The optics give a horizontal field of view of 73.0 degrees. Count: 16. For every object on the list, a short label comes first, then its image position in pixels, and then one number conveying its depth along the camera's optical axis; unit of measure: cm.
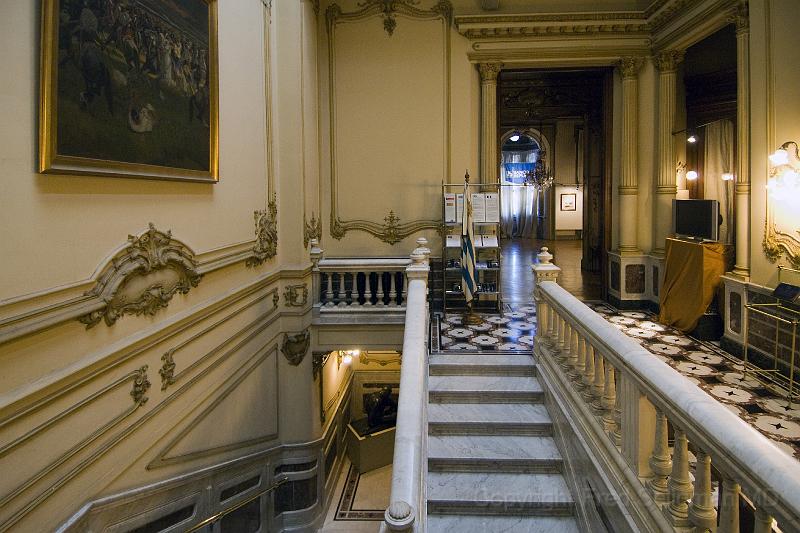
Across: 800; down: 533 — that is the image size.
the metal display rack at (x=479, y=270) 725
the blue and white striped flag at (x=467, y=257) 656
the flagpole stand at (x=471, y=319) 663
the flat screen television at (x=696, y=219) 648
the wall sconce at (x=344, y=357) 831
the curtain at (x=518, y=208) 2011
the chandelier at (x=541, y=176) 1631
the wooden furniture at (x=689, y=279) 635
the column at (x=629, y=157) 763
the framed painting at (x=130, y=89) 250
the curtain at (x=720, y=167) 902
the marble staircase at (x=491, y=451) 362
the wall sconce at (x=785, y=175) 512
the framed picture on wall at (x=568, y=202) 1788
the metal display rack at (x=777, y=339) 488
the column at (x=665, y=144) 741
